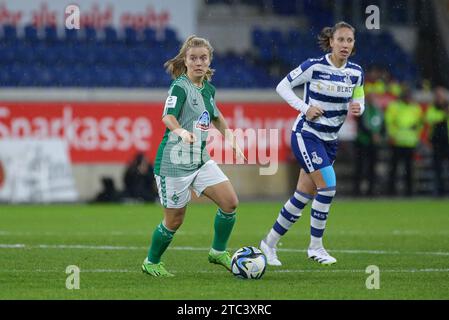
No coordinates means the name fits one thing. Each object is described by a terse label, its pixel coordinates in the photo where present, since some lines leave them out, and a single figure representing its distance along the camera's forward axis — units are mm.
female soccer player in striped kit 10617
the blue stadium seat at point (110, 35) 25047
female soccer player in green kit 9297
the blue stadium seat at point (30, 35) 24562
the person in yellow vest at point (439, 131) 22594
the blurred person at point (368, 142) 22734
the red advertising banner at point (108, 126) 21250
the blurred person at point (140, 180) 20688
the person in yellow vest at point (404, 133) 22797
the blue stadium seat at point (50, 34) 24734
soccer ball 9172
